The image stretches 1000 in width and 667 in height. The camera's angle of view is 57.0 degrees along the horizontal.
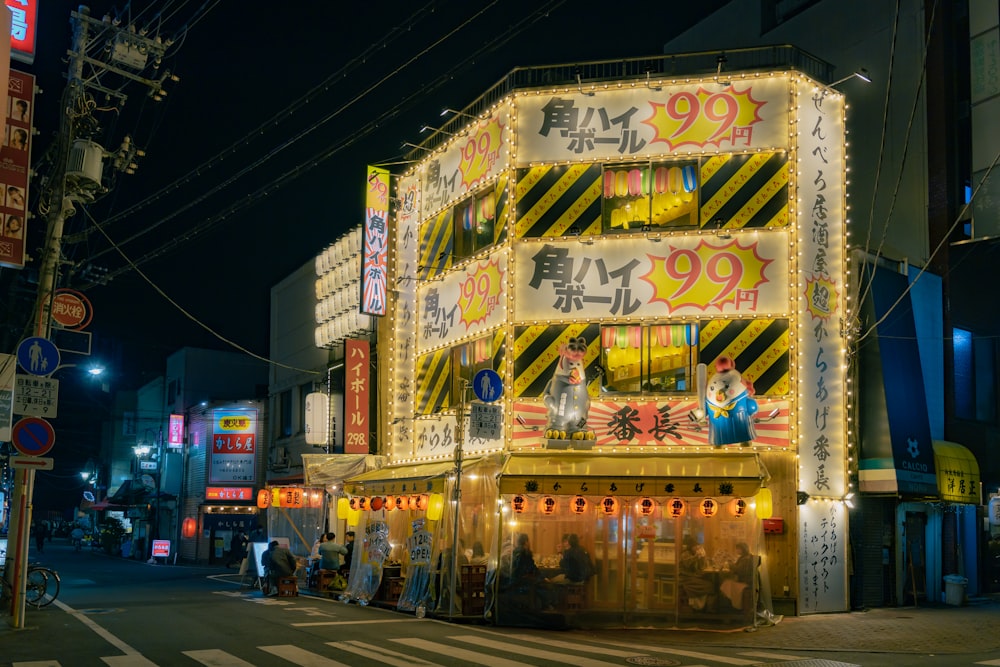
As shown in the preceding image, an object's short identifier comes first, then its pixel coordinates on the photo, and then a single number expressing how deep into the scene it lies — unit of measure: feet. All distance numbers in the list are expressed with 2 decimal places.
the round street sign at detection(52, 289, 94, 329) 60.39
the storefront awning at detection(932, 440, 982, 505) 73.10
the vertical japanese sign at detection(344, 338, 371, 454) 86.99
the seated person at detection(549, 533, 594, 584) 57.88
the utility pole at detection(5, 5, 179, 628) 58.87
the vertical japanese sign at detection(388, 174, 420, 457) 83.25
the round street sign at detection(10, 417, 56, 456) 53.16
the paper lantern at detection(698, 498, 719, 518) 57.47
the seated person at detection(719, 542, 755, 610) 56.49
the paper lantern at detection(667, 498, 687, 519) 58.29
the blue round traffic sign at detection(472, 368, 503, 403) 60.54
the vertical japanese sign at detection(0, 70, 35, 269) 55.16
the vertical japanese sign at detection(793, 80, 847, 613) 63.16
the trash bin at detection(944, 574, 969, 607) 72.49
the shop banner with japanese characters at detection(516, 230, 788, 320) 64.28
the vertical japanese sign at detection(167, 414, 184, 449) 151.02
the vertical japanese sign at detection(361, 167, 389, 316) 84.23
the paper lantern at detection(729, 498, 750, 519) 56.75
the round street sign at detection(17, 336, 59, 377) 53.06
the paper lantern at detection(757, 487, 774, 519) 57.82
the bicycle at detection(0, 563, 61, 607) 63.82
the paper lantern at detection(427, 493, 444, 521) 65.72
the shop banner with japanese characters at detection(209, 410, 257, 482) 137.59
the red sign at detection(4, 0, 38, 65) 55.21
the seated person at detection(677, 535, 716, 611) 57.06
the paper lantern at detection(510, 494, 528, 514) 60.39
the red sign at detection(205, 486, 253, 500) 138.62
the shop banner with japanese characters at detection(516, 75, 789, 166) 65.92
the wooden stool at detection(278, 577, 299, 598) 74.95
